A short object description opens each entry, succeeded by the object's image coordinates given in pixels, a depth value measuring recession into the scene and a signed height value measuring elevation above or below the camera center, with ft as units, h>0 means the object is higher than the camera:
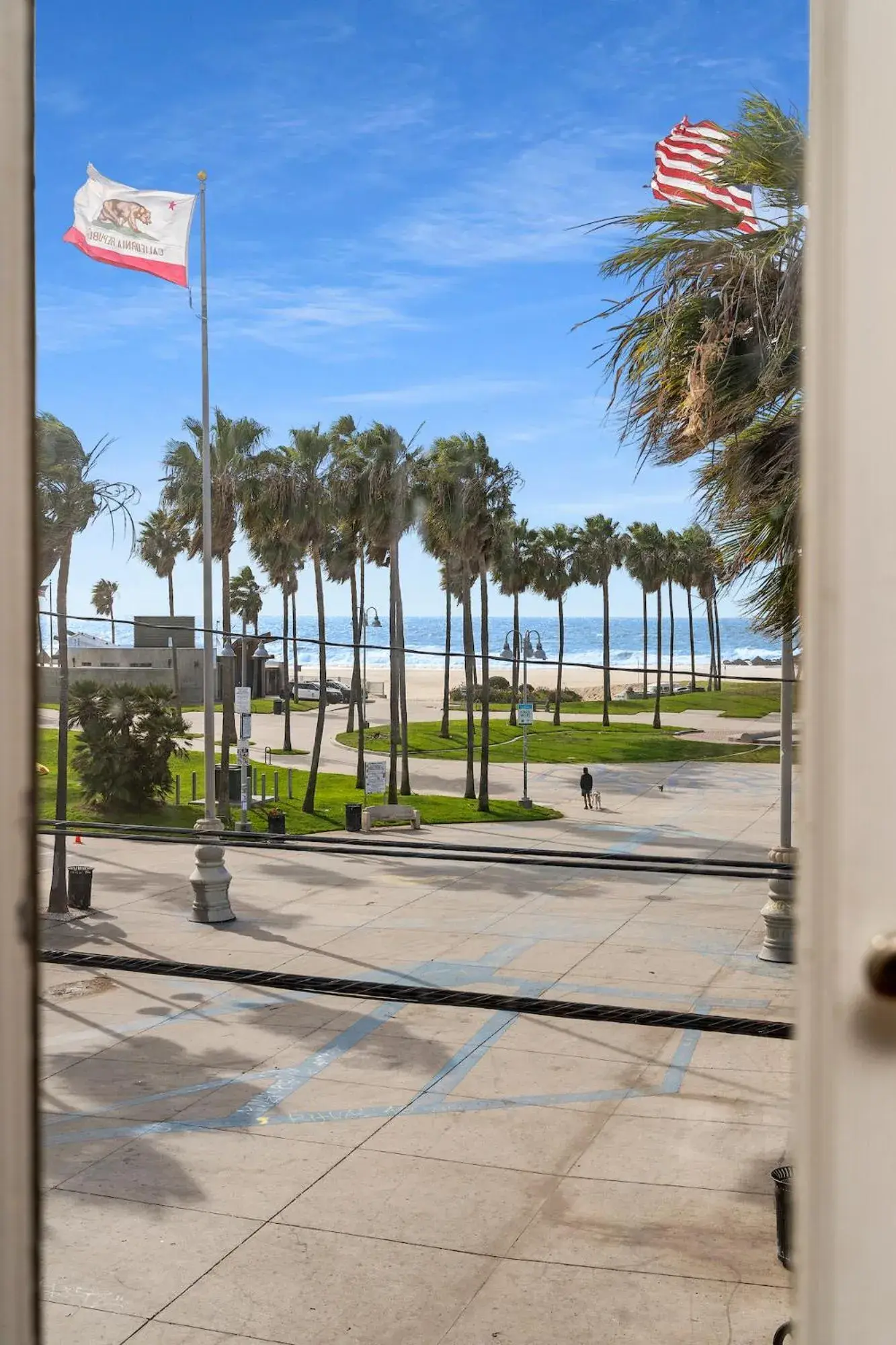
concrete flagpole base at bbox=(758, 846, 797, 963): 51.85 -11.53
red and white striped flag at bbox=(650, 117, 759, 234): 44.60 +19.73
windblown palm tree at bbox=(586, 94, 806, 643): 25.80 +7.43
